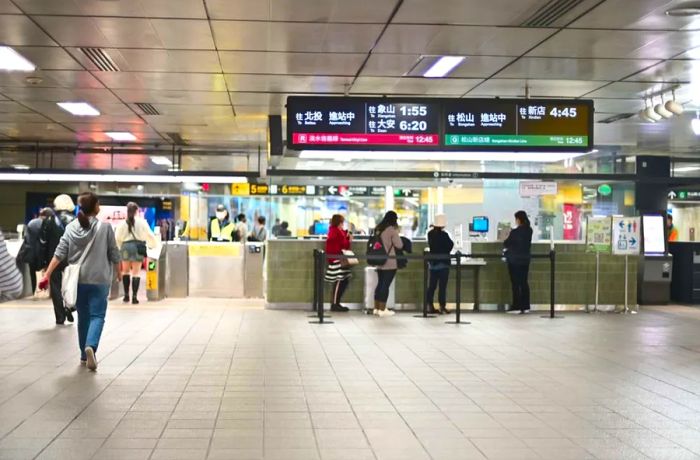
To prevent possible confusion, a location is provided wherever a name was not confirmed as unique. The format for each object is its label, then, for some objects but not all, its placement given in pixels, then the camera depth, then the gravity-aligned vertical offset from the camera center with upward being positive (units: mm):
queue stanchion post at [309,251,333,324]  10812 -887
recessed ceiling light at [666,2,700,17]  6645 +1964
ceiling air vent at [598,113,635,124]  12318 +1875
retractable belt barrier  10918 -629
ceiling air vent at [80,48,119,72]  8552 +1941
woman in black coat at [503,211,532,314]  12445 -478
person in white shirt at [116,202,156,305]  13078 -167
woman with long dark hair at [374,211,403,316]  11922 -327
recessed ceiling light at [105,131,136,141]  15203 +1848
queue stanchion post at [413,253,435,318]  11902 -1073
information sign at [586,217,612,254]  12766 -48
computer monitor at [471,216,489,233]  13469 +102
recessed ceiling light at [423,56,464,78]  8841 +1959
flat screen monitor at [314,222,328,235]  16250 +5
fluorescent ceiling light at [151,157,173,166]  17422 +1511
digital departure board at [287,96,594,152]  9703 +1340
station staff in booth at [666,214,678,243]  15547 +60
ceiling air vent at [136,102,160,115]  11906 +1898
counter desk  12758 -827
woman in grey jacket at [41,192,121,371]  7113 -335
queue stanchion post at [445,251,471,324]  11195 -823
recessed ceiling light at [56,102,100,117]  11875 +1879
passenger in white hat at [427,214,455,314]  12148 -357
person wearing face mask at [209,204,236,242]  15680 +2
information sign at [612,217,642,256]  12773 -60
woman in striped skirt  12203 -552
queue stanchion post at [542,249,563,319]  11922 -846
